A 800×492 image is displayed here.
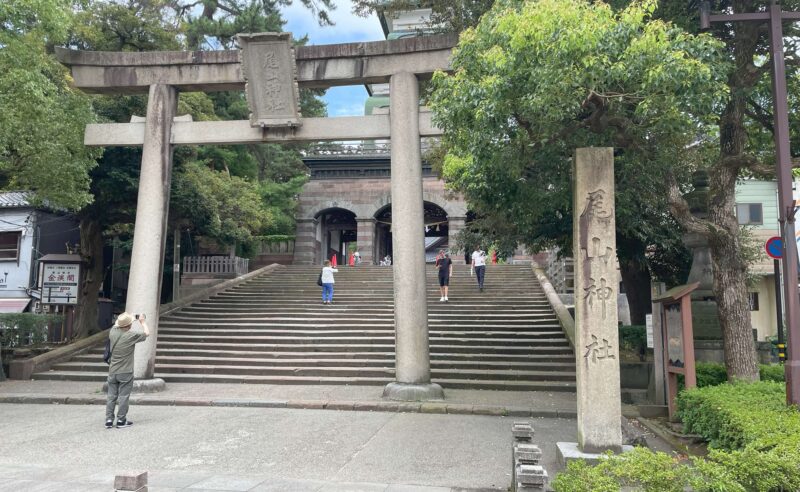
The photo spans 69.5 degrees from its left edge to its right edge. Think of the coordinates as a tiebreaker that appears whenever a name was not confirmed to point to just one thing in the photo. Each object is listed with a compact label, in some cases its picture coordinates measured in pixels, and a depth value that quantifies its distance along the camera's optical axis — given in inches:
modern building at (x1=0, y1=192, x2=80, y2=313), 829.2
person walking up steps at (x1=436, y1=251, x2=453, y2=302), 710.3
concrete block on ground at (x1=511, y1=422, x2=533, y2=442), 211.0
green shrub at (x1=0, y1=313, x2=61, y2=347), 603.5
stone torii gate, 416.5
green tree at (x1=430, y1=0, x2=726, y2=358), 260.4
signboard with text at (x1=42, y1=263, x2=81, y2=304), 631.2
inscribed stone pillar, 236.7
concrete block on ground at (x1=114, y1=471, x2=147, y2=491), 166.4
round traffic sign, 421.7
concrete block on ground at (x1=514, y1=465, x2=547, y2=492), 169.6
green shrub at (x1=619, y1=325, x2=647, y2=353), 494.3
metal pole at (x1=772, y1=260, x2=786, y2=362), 427.5
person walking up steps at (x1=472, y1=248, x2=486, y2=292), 761.0
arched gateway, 1148.5
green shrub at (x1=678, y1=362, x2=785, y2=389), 368.8
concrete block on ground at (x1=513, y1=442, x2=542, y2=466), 182.5
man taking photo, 331.6
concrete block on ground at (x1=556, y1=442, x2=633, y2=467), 228.5
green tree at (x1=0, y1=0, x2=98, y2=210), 409.4
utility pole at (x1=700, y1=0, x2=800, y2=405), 266.4
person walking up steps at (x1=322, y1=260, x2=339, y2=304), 708.0
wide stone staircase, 498.0
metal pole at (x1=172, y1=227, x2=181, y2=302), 775.4
